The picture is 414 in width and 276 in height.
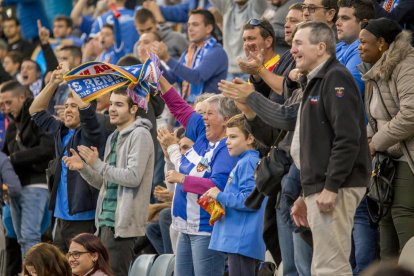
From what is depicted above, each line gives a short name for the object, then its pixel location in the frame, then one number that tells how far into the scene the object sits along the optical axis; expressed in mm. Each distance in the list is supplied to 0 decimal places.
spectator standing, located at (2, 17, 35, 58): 30017
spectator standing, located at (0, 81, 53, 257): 19885
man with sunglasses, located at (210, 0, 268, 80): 22063
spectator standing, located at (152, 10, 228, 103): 20547
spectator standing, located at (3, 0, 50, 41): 30555
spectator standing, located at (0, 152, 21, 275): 19737
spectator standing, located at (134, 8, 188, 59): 23285
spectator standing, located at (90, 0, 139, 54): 25654
